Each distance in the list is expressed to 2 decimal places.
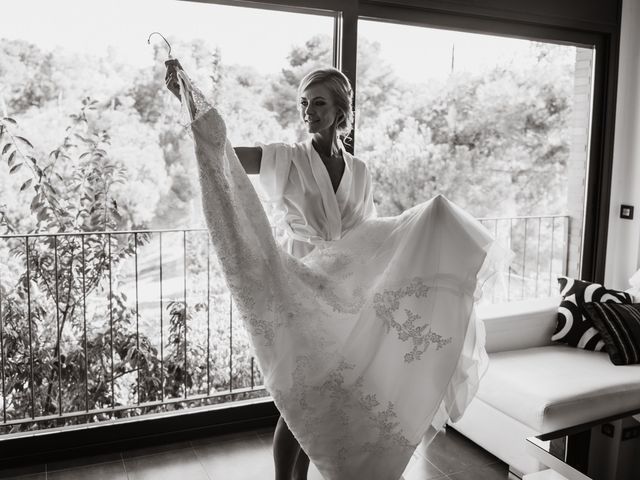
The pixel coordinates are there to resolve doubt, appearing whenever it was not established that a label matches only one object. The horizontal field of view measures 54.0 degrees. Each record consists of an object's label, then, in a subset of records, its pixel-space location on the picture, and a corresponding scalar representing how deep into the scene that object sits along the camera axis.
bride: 2.03
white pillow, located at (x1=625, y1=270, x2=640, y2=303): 3.62
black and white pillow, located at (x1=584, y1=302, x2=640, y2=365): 3.11
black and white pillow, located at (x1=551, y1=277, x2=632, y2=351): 3.30
